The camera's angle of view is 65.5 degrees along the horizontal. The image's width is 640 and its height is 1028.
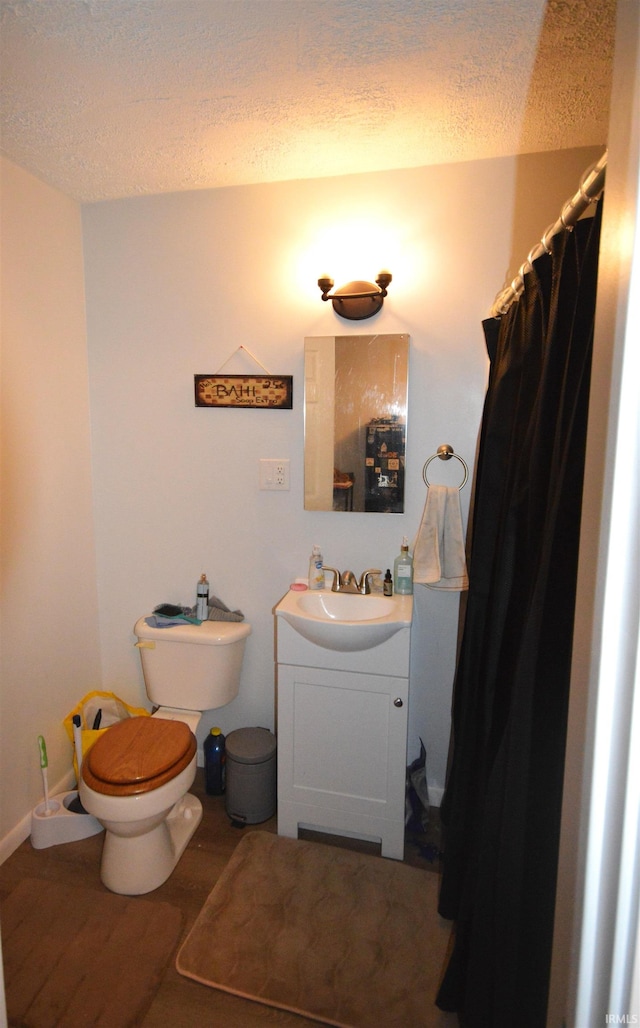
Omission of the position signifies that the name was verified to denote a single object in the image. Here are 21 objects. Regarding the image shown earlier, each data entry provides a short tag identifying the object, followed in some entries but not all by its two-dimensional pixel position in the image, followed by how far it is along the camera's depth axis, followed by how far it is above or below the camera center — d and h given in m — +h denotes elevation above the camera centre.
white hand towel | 1.86 -0.27
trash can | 1.96 -1.25
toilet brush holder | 1.87 -1.37
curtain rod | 0.80 +0.48
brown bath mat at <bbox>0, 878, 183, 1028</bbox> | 1.35 -1.46
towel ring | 1.91 +0.06
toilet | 1.59 -0.99
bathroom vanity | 1.74 -0.92
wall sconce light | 1.82 +0.64
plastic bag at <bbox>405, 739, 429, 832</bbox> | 1.95 -1.30
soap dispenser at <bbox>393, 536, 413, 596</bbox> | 1.96 -0.41
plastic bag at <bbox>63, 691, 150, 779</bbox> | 2.10 -1.08
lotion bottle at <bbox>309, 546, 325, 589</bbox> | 2.02 -0.42
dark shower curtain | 0.86 -0.36
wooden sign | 2.02 +0.31
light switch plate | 2.07 -0.02
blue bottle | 2.13 -1.27
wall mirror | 1.93 +0.19
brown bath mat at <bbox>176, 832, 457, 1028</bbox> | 1.38 -1.45
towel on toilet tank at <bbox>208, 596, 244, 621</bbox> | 2.14 -0.63
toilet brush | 1.87 -1.14
